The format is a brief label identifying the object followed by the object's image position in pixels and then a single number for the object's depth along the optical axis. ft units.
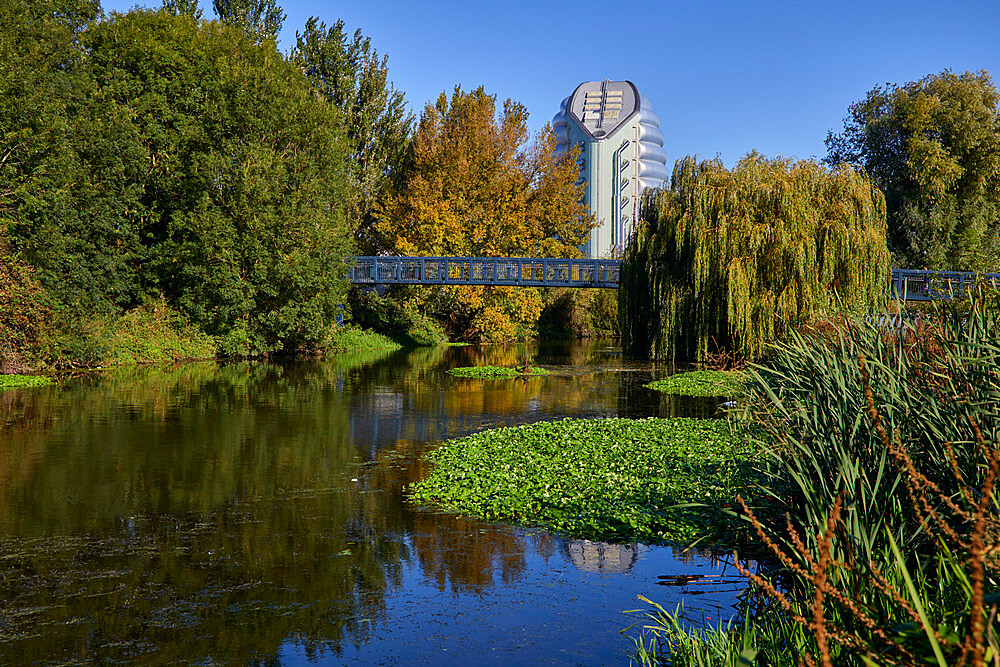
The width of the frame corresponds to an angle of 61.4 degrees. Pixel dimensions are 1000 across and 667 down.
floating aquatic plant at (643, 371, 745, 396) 75.10
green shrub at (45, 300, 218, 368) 90.12
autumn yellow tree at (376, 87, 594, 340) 150.51
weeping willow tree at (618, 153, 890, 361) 81.25
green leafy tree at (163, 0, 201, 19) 125.80
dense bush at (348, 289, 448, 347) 157.99
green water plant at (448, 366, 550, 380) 94.11
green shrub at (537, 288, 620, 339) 174.60
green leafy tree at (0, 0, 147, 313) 88.28
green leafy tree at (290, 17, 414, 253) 146.82
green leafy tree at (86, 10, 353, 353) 111.04
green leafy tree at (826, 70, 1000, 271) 142.92
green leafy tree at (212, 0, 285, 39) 140.36
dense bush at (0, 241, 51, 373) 79.66
